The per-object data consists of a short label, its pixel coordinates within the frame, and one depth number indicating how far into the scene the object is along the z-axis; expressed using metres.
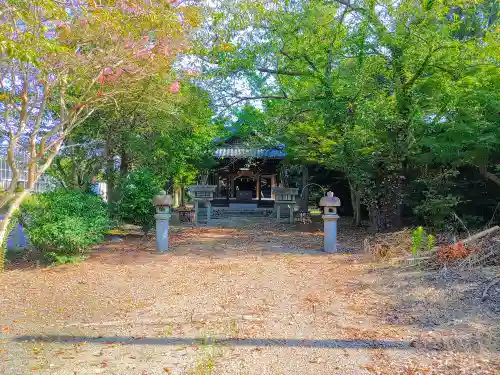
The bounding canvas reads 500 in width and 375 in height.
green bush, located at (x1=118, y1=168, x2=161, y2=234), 11.20
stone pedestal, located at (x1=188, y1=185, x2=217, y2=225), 17.02
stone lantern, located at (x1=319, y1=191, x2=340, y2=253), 9.76
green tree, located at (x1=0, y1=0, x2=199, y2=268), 6.44
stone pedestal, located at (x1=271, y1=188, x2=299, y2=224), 18.27
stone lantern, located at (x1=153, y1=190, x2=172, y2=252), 9.67
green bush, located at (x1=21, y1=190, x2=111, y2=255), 7.78
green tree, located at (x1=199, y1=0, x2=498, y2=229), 10.85
